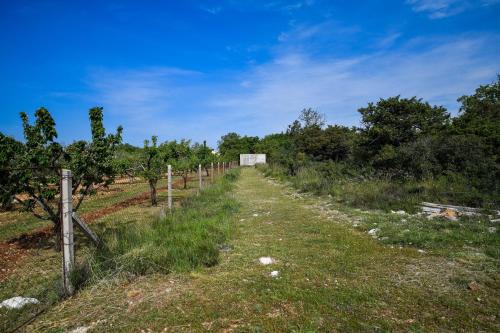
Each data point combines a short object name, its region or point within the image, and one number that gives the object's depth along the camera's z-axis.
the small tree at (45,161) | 5.42
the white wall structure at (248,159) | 54.70
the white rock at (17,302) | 3.44
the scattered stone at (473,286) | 3.58
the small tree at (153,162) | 11.55
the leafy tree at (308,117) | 48.91
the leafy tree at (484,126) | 10.52
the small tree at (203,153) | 24.87
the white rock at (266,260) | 4.60
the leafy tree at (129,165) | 11.06
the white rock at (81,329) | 2.89
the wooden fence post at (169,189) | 8.38
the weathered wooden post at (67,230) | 3.55
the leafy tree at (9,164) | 5.31
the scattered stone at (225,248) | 5.27
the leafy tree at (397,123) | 13.39
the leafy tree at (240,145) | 62.25
